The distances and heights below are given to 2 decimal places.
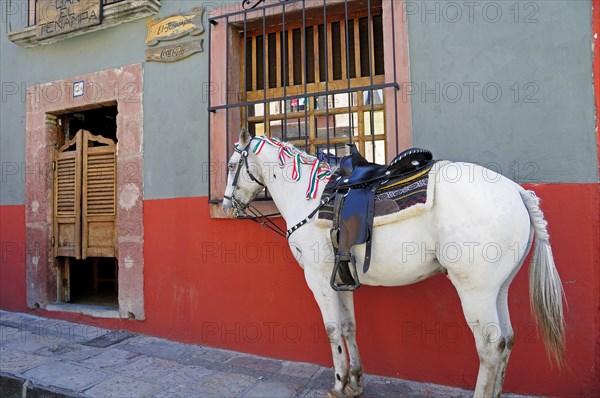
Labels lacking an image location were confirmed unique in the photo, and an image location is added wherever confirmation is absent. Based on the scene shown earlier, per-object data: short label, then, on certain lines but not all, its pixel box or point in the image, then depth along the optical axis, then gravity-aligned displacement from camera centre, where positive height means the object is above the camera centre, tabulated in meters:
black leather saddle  2.54 +0.01
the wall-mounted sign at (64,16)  4.76 +2.50
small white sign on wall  4.96 +1.60
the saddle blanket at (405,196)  2.42 +0.07
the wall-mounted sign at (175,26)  4.28 +2.09
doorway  4.93 +0.20
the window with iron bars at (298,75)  3.79 +1.41
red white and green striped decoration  2.96 +0.37
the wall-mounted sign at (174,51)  4.27 +1.81
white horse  2.29 -0.29
